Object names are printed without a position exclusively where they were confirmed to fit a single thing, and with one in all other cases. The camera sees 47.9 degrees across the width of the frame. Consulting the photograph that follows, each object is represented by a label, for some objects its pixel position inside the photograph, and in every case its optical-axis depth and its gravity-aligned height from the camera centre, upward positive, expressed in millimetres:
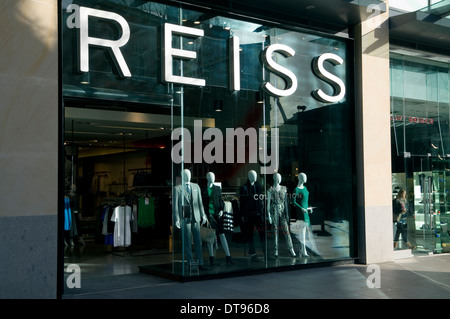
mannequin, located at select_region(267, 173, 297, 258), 9750 -483
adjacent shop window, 12141 +837
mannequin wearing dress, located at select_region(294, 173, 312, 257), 10156 -406
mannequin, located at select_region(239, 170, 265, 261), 9469 -426
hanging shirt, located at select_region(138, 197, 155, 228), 12953 -670
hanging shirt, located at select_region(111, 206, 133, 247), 12102 -917
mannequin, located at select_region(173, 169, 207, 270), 8734 -435
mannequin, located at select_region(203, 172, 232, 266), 8992 -414
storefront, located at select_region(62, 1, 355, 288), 8297 +1285
